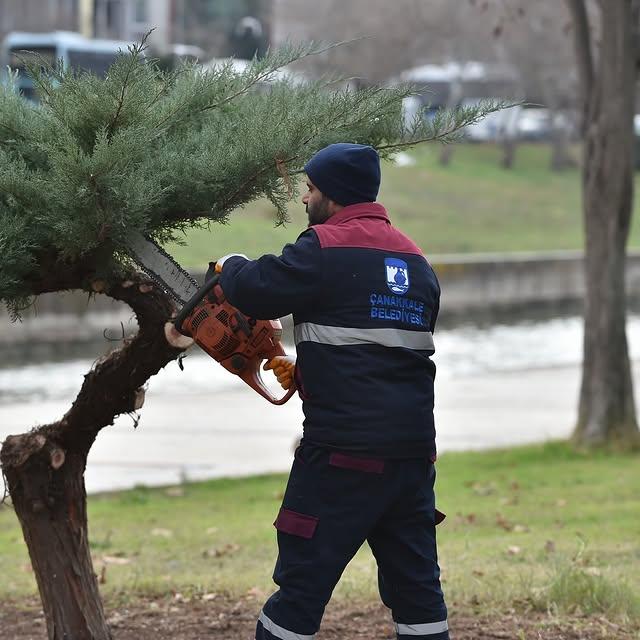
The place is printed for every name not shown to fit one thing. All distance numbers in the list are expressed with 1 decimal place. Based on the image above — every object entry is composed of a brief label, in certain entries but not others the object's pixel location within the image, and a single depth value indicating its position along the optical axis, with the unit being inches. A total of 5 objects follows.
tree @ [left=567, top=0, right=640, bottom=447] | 689.0
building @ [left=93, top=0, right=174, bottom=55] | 4249.5
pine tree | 277.4
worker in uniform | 272.5
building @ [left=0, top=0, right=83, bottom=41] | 2785.7
